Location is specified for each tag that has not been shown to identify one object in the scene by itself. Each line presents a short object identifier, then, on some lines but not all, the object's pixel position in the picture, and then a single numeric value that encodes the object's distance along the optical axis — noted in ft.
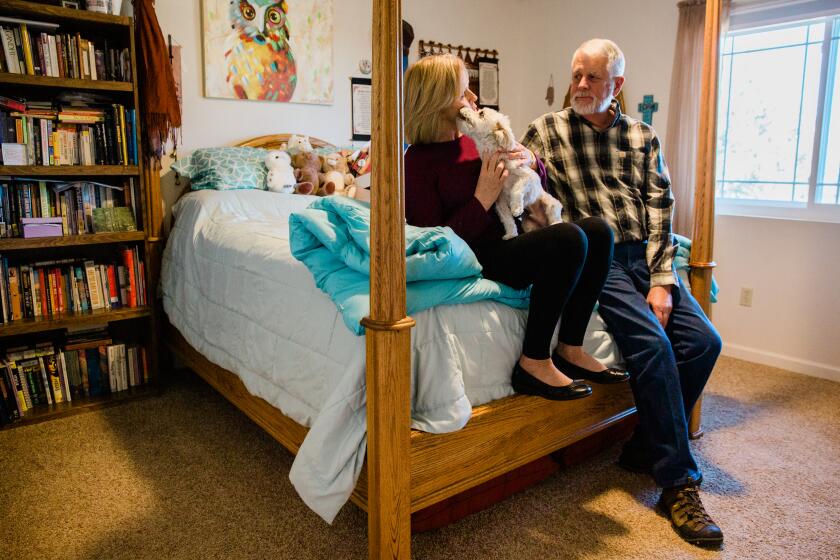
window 9.78
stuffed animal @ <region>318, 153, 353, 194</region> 9.98
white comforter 4.45
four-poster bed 3.90
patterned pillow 8.95
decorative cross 11.73
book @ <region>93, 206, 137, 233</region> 8.32
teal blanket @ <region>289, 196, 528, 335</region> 4.62
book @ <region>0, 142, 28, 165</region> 7.41
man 5.74
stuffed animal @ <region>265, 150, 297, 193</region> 9.23
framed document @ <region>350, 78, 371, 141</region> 11.49
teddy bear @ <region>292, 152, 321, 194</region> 9.66
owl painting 9.69
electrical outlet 10.55
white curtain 10.80
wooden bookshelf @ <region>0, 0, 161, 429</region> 7.53
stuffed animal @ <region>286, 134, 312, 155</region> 10.05
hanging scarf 8.16
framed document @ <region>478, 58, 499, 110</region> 13.51
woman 5.03
